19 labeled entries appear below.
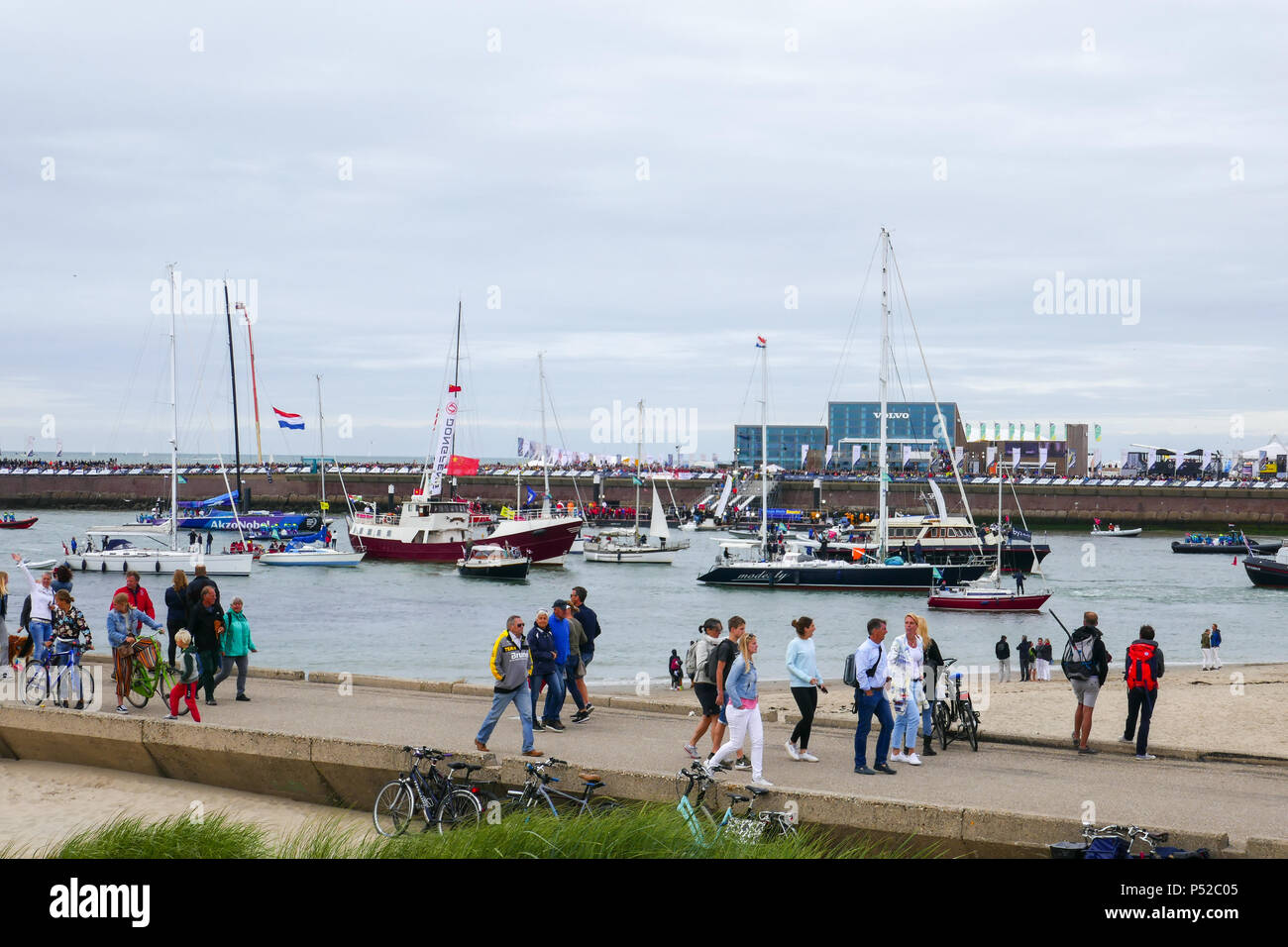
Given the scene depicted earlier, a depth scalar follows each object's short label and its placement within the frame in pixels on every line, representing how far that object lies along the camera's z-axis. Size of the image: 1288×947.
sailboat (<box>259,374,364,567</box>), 65.81
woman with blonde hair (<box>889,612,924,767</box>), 12.10
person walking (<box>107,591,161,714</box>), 14.14
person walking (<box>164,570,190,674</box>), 15.26
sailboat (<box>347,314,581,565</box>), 65.69
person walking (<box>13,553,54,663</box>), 14.64
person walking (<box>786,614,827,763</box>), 11.72
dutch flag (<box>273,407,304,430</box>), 84.38
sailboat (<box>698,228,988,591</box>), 56.06
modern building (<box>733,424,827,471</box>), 159.50
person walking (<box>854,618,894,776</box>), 11.72
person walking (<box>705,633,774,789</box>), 11.26
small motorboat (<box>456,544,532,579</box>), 59.41
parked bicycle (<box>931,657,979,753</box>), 13.41
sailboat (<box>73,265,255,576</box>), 58.06
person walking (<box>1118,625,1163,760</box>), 12.96
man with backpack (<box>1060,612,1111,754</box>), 13.16
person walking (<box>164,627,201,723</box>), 13.60
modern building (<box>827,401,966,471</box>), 139.88
